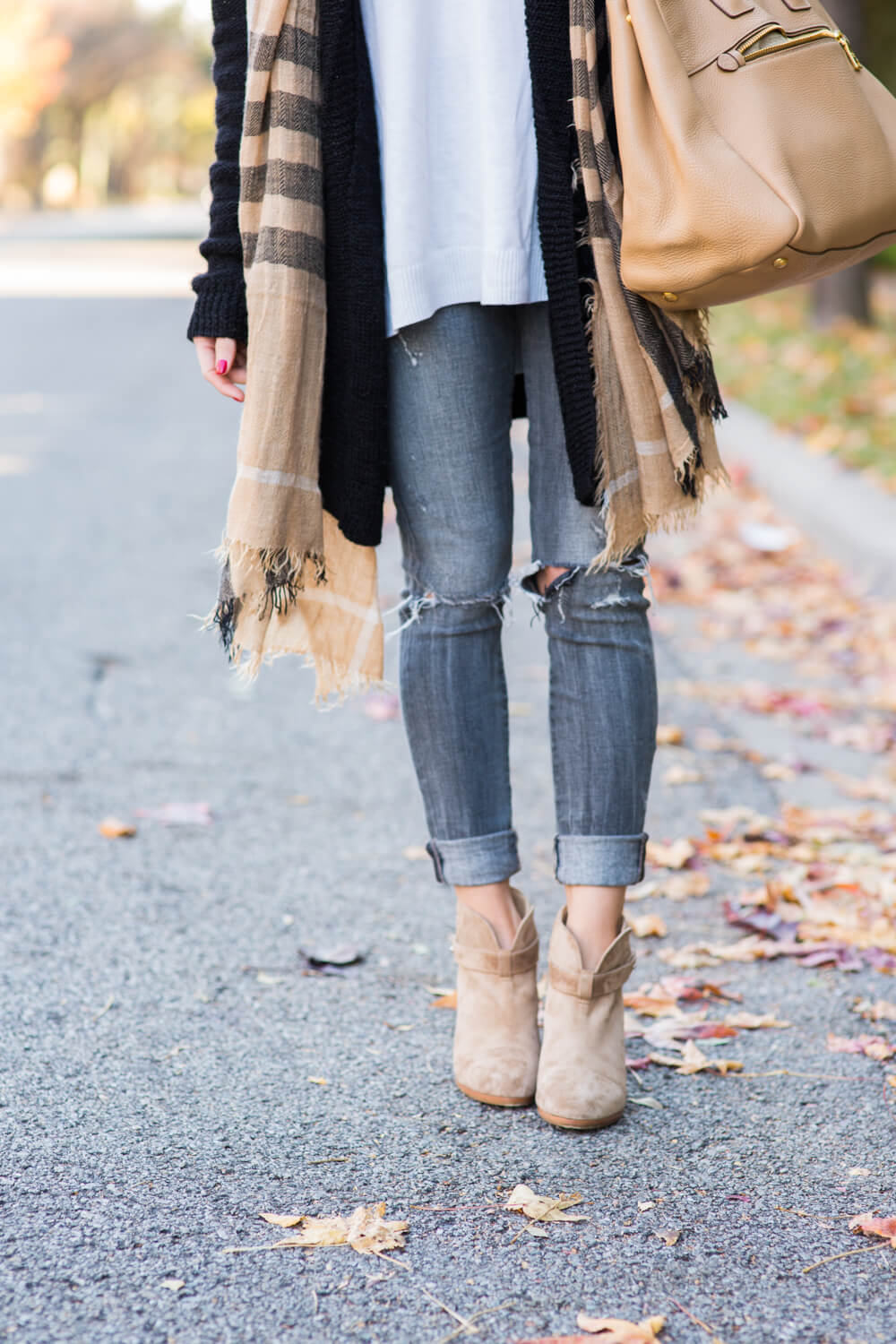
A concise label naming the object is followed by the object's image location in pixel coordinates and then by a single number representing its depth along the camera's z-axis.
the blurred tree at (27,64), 93.12
